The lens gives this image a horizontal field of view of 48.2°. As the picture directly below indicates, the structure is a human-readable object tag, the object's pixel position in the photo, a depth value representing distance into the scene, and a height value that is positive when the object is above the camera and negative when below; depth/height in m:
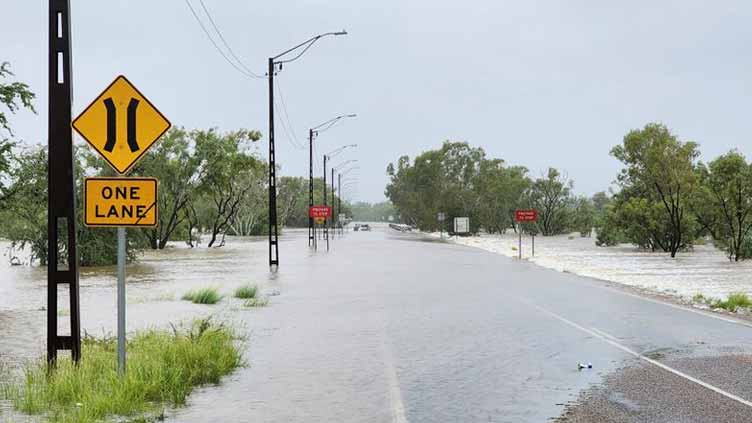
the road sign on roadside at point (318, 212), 65.38 +1.24
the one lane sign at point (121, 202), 9.16 +0.30
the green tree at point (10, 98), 20.52 +3.26
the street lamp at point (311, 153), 61.62 +5.72
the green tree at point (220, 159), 66.44 +5.57
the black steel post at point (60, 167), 9.97 +0.76
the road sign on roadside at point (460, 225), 105.56 +0.17
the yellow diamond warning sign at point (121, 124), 9.36 +1.18
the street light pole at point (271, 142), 36.72 +3.80
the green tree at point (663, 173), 54.94 +3.45
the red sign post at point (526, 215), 51.31 +0.65
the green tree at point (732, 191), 49.03 +1.93
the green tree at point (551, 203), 121.44 +3.33
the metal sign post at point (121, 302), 9.17 -0.80
